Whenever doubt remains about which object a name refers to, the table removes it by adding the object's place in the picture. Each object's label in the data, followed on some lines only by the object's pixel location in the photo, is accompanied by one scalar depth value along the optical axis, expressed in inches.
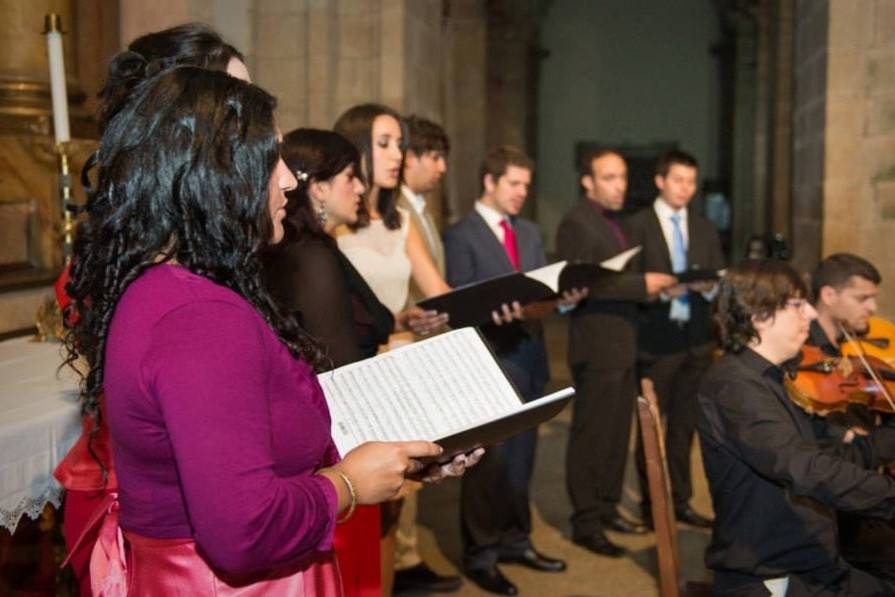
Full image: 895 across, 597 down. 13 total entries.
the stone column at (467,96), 439.2
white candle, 118.3
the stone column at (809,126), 199.9
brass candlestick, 122.3
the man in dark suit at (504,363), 161.8
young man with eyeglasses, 97.6
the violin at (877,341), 141.2
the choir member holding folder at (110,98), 73.5
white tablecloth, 85.3
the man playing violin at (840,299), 143.8
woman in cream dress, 134.4
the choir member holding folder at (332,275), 92.8
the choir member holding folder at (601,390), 176.6
